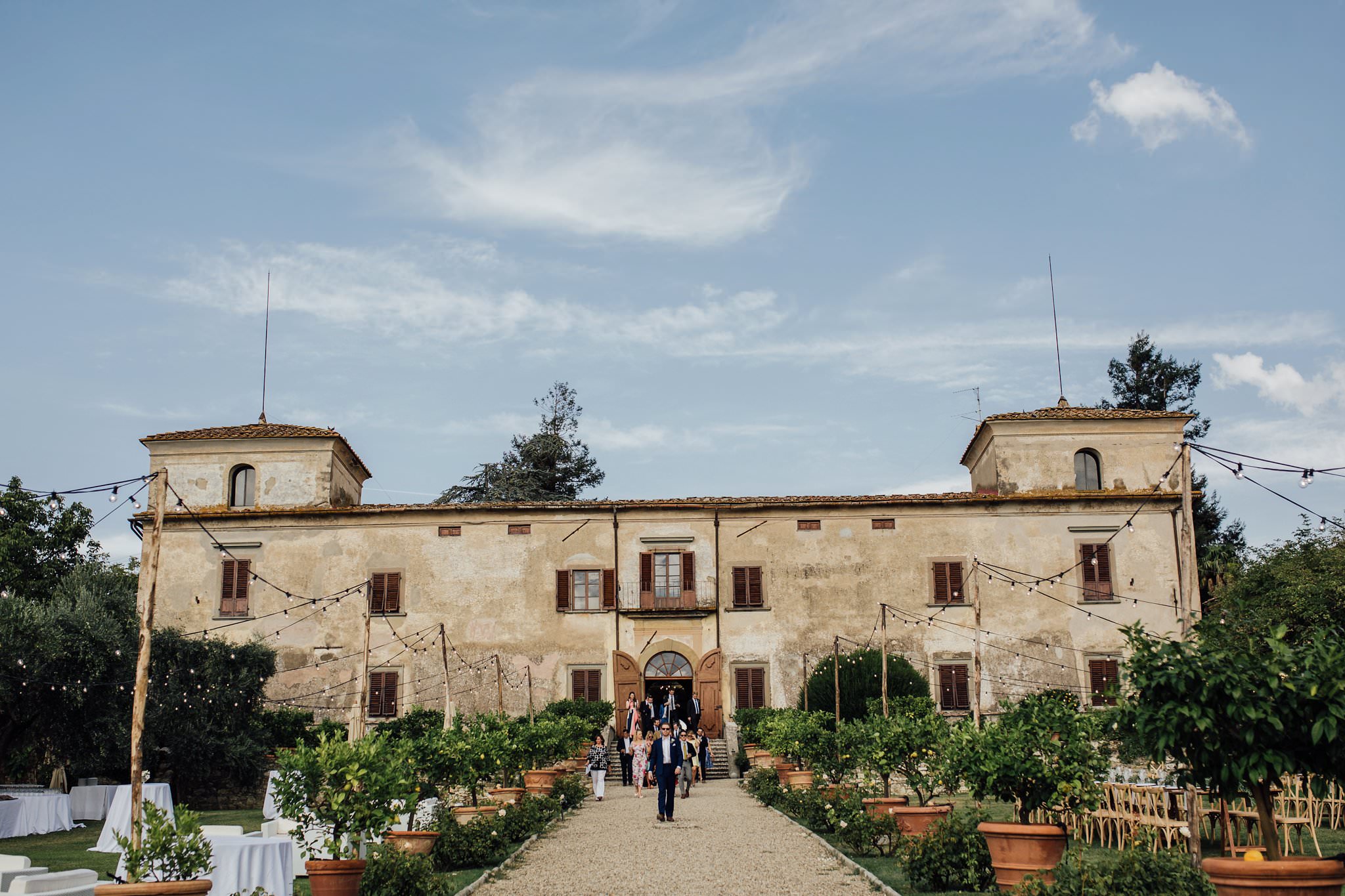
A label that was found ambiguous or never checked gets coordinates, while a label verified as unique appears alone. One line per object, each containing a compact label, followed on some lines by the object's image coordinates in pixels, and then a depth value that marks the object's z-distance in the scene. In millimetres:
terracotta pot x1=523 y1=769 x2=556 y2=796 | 19438
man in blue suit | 16828
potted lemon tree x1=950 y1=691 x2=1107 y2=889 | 9375
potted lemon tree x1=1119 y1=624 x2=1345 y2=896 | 6680
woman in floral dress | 21766
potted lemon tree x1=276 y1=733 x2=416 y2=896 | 9578
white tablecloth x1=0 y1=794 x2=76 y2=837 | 18156
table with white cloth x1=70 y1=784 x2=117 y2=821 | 22156
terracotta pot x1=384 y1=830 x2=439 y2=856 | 11945
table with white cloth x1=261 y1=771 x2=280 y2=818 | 17062
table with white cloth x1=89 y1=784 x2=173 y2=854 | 15867
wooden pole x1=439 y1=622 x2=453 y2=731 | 23844
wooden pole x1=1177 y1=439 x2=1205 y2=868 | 9852
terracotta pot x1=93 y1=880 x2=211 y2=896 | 7430
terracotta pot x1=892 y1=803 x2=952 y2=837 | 12773
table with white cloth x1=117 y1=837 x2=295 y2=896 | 9711
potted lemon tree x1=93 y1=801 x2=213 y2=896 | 7971
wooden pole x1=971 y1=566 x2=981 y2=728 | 18141
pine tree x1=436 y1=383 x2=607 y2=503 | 46219
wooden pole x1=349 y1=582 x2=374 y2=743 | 19734
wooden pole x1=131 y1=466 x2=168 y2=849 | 10094
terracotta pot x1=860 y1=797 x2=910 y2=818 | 13250
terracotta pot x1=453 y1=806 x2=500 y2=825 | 14695
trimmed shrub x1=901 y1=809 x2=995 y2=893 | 10102
